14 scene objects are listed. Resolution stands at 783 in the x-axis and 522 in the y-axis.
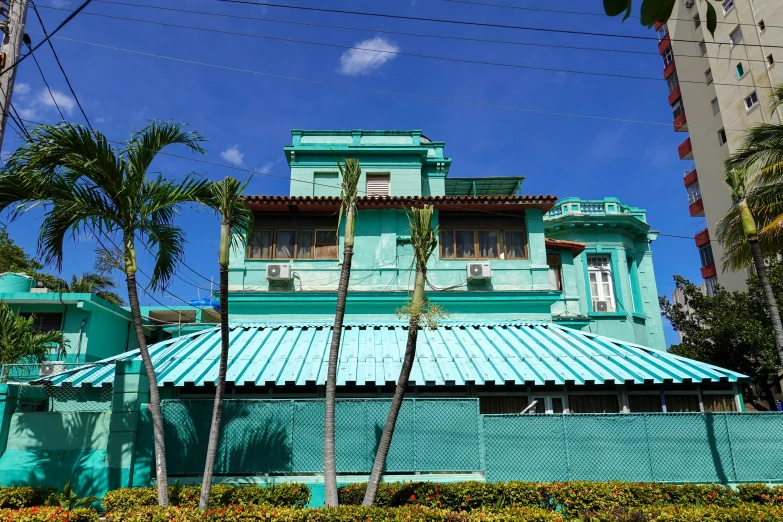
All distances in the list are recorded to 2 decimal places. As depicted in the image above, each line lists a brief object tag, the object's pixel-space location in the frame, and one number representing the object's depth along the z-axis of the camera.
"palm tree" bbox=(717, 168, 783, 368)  11.43
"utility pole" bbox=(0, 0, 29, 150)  9.15
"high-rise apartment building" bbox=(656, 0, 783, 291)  32.81
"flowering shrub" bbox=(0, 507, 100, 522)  8.10
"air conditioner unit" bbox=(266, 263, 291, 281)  17.14
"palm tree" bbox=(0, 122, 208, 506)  9.23
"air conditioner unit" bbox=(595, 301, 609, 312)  23.81
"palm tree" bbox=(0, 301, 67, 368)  17.16
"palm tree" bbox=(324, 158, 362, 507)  8.91
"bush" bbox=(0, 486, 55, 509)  9.78
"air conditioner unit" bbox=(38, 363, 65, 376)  19.10
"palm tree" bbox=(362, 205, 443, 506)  8.84
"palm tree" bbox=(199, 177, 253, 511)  9.12
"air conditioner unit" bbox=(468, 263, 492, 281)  17.39
